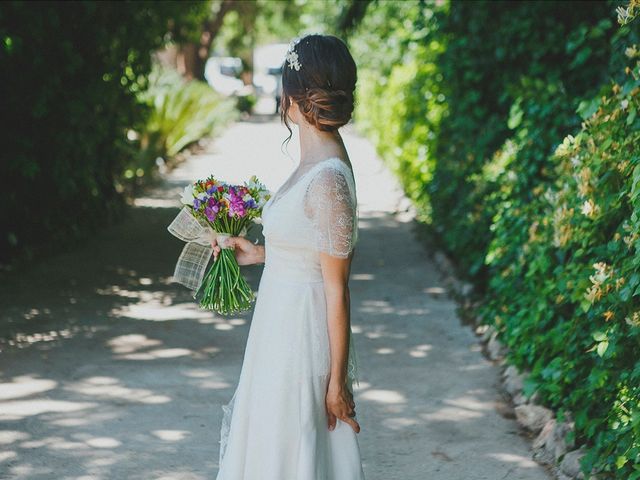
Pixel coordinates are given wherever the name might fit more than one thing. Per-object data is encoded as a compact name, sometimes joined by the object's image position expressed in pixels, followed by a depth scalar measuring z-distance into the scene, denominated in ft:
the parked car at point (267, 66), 164.14
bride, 11.14
